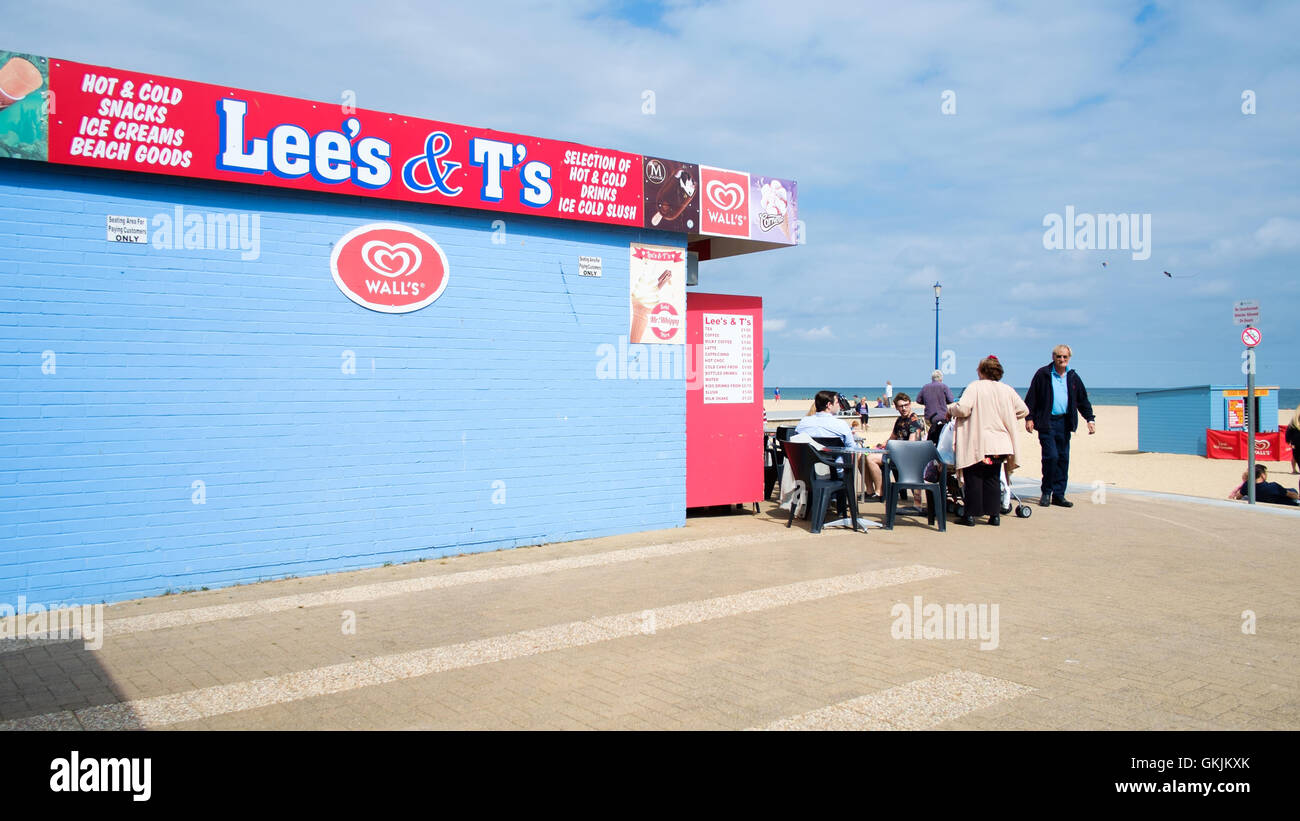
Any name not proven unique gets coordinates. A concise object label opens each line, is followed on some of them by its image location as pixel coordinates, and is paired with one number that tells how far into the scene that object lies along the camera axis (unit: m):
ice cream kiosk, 6.65
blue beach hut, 20.11
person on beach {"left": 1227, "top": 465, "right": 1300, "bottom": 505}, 11.60
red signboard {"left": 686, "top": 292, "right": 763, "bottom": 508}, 10.45
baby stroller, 10.22
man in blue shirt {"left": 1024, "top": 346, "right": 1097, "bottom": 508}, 10.94
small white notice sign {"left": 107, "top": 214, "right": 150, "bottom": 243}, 6.88
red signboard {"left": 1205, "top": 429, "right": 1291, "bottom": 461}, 19.19
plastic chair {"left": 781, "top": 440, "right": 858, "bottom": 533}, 9.52
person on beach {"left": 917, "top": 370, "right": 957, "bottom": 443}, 13.24
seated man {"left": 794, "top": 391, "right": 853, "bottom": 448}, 9.70
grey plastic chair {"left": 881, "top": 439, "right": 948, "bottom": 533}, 9.48
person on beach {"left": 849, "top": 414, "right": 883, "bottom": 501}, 12.09
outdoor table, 9.40
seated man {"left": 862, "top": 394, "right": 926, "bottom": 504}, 11.97
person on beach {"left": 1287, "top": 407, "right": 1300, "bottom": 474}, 12.76
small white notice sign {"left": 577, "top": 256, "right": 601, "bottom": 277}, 9.34
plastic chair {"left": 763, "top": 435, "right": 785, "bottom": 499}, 11.97
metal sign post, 11.27
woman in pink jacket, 9.77
